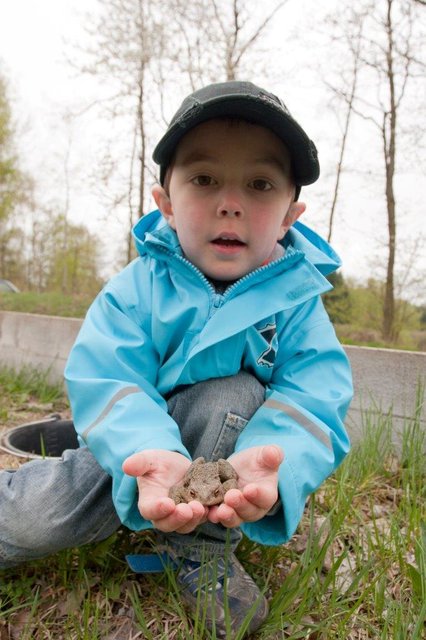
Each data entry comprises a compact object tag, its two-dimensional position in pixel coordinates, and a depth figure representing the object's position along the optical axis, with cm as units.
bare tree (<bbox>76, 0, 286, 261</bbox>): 684
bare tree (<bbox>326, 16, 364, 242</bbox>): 673
